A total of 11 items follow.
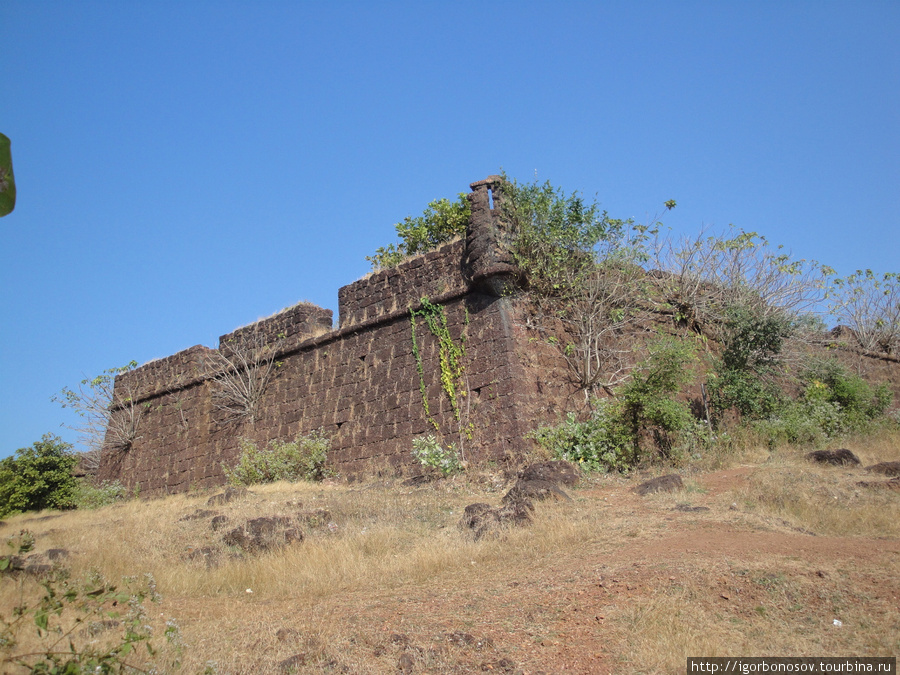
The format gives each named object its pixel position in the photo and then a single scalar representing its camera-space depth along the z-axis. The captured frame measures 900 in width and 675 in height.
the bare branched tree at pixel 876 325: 20.88
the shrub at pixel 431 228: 18.30
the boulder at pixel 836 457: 9.30
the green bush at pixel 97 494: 16.31
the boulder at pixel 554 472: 9.58
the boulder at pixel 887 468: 8.52
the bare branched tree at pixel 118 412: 19.28
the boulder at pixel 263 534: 8.07
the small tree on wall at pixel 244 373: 15.90
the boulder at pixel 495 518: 7.58
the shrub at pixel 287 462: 13.66
